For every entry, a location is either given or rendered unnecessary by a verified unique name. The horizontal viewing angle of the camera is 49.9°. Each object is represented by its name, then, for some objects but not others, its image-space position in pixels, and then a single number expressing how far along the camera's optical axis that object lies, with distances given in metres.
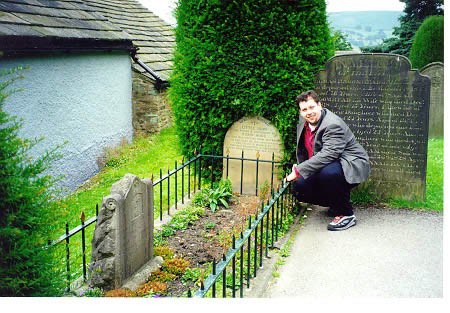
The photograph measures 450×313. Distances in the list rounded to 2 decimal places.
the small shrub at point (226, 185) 6.23
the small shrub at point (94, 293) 3.72
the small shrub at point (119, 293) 3.67
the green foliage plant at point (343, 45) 13.64
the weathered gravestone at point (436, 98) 9.45
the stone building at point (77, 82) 6.52
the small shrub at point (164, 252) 4.48
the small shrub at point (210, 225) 5.34
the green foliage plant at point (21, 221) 2.64
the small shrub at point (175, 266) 4.25
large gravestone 5.66
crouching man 4.96
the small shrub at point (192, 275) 4.13
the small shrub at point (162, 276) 4.10
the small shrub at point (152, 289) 3.84
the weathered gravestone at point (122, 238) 3.71
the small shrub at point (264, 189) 5.54
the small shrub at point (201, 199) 6.03
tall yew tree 5.79
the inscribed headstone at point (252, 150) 6.27
